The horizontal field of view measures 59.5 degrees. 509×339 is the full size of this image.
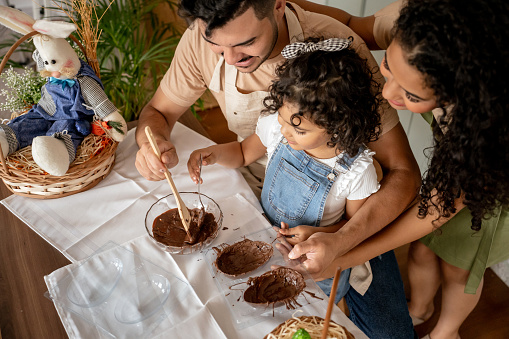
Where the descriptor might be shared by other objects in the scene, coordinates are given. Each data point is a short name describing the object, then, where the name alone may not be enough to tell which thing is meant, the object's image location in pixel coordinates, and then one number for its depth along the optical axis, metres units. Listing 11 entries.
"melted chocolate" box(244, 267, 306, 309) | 1.08
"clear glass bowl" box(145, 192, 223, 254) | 1.22
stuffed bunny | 1.31
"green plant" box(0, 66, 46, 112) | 1.53
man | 1.30
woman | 0.90
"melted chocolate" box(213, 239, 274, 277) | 1.17
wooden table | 1.07
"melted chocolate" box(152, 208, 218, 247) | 1.25
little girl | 1.22
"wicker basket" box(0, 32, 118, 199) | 1.32
